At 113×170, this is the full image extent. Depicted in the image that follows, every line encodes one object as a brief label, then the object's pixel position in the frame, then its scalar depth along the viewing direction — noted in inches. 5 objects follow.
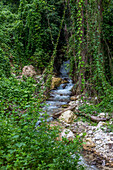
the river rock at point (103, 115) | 145.6
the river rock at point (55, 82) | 268.7
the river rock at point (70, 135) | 120.1
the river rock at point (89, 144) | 119.1
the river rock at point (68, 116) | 154.6
